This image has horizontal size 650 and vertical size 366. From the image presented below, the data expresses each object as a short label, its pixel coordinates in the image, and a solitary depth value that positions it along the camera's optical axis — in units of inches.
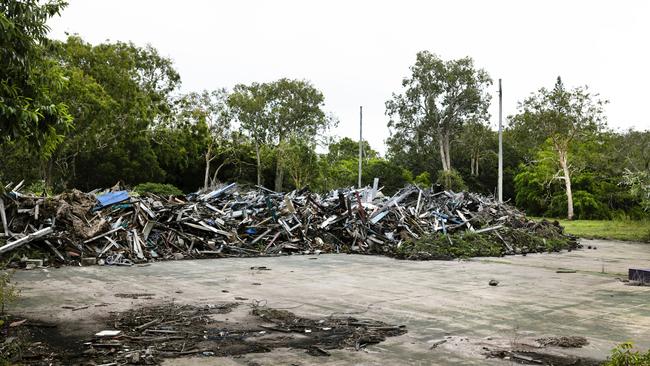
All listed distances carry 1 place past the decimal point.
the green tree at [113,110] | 1071.6
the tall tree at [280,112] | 1786.4
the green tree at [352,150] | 2797.7
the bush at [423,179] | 1940.2
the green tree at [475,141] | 1946.4
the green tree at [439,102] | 1845.5
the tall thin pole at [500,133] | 1052.8
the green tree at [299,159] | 1758.1
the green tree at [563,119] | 1514.5
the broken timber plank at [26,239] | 466.1
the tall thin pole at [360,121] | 1524.1
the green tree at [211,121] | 1642.5
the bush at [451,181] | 1656.0
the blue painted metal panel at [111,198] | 625.9
